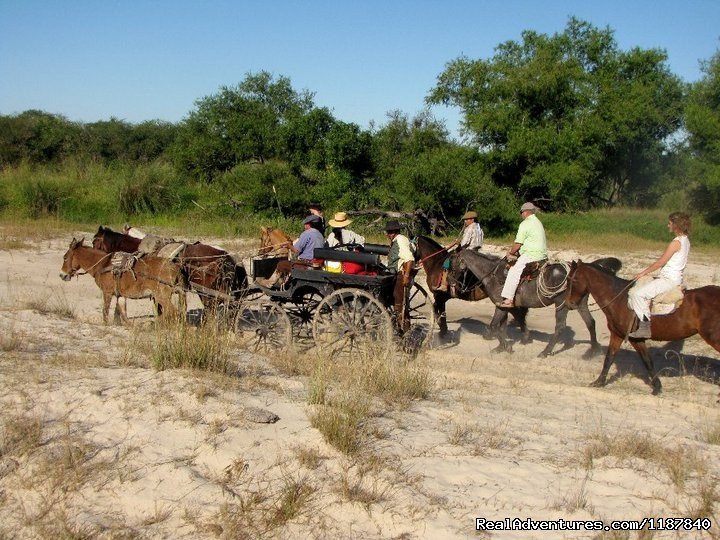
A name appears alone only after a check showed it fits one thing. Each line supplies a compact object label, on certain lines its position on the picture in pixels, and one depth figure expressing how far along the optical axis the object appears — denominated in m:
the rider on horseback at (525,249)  10.64
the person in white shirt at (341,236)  10.18
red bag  9.02
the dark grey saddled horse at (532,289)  10.59
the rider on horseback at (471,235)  12.88
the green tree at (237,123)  25.50
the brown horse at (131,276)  9.85
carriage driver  9.55
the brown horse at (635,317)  8.20
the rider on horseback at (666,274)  8.28
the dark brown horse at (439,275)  11.38
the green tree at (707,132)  28.12
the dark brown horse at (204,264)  10.11
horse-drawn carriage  8.62
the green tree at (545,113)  28.95
